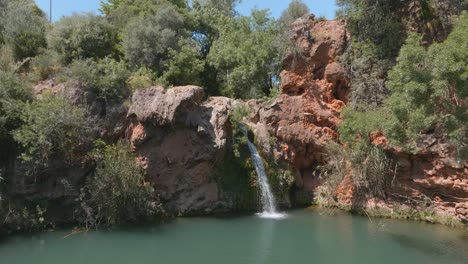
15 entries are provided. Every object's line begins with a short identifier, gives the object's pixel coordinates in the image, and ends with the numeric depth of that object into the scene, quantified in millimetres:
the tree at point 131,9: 24094
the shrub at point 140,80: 17703
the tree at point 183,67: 20953
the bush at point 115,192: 15273
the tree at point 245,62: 23375
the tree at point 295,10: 28875
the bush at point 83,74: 16828
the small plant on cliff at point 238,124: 18203
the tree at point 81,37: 19719
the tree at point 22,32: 19953
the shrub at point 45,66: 18094
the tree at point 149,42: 20984
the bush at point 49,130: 14530
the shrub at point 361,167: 17062
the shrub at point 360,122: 15992
